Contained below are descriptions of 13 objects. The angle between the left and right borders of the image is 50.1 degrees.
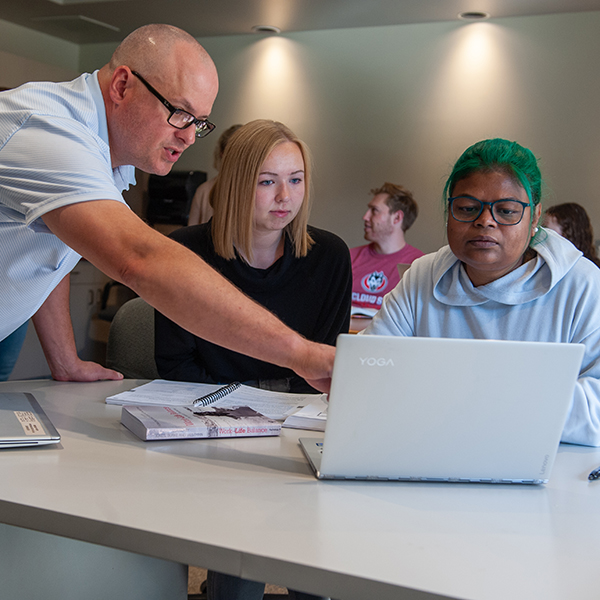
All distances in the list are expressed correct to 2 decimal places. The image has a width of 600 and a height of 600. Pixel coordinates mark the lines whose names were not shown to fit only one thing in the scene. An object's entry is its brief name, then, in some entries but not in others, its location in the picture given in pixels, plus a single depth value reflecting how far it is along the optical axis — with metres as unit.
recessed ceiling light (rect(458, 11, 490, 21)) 4.39
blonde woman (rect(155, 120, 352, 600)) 1.93
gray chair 2.03
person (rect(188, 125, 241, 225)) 4.59
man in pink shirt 3.95
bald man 1.00
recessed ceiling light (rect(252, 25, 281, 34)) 4.93
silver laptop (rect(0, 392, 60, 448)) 1.02
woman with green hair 1.39
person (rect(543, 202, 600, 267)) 3.54
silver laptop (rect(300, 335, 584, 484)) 0.89
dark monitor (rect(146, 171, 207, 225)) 5.41
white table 0.69
